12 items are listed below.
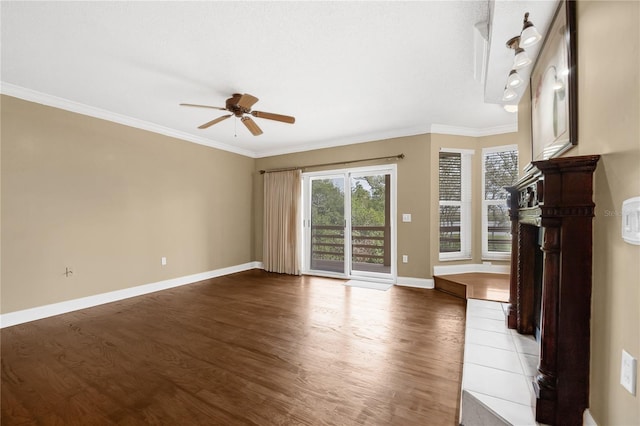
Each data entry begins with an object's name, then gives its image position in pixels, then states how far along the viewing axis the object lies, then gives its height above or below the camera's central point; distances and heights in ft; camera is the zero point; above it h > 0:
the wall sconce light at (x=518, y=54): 5.36 +3.26
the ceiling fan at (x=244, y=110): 9.39 +3.91
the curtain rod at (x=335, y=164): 15.12 +3.24
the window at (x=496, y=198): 14.52 +0.97
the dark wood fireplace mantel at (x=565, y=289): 4.03 -1.12
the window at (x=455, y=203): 15.11 +0.69
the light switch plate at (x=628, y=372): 3.02 -1.80
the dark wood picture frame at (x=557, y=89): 4.49 +2.50
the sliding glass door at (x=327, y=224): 17.38 -0.70
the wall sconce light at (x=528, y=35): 4.70 +3.22
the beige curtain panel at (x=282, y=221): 18.08 -0.54
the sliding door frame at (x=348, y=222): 15.34 -0.49
